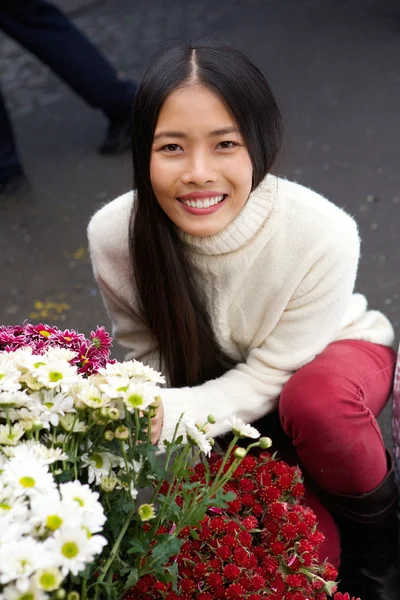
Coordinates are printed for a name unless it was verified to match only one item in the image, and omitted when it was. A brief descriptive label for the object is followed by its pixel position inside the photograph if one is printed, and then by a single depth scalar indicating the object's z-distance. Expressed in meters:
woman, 1.50
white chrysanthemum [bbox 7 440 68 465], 1.11
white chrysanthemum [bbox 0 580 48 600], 1.05
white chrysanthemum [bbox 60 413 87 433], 1.16
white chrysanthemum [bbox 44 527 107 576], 1.05
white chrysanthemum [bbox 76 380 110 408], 1.14
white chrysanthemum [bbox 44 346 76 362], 1.19
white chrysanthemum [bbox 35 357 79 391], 1.15
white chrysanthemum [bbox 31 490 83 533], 1.06
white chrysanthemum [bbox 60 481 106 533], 1.07
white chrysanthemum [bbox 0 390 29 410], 1.15
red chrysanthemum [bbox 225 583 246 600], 1.27
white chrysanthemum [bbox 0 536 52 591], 1.04
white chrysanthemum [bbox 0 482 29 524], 1.07
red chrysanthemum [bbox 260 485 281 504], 1.36
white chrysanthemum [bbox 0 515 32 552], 1.06
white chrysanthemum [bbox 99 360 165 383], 1.17
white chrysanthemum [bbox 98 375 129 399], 1.14
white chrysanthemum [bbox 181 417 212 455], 1.18
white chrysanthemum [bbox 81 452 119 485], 1.18
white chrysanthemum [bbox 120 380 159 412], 1.14
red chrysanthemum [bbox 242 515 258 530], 1.33
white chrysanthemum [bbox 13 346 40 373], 1.17
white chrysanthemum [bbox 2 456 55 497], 1.08
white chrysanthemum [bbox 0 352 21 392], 1.15
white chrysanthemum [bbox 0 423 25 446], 1.14
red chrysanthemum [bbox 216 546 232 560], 1.29
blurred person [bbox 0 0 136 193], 2.63
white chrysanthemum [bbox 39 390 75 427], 1.16
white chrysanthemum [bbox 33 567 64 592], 1.05
